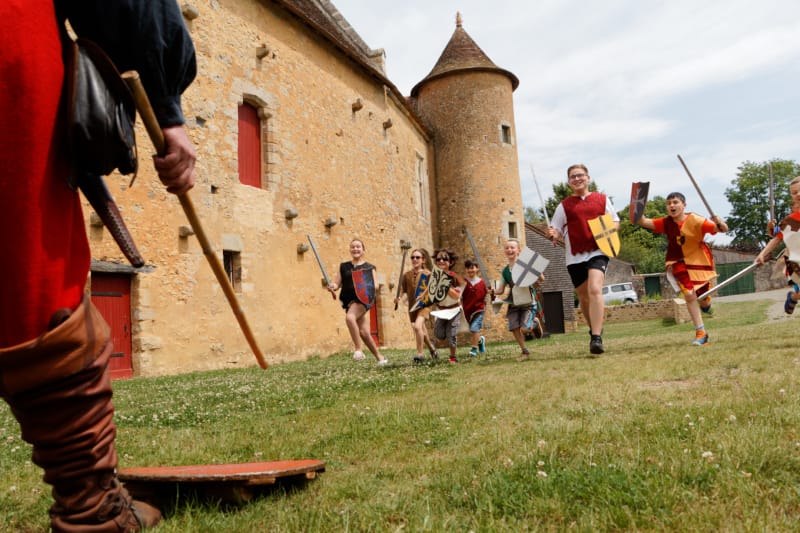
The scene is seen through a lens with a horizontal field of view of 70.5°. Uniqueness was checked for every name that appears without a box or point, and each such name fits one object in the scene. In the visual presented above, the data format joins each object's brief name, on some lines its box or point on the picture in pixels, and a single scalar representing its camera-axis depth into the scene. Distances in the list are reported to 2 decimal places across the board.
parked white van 38.94
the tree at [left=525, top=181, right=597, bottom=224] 46.09
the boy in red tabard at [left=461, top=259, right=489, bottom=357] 9.36
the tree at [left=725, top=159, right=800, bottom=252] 56.69
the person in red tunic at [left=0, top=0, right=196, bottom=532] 1.33
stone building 10.36
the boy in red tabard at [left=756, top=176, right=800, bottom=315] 6.57
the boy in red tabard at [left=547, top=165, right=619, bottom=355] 6.89
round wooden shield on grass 1.85
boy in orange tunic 7.23
